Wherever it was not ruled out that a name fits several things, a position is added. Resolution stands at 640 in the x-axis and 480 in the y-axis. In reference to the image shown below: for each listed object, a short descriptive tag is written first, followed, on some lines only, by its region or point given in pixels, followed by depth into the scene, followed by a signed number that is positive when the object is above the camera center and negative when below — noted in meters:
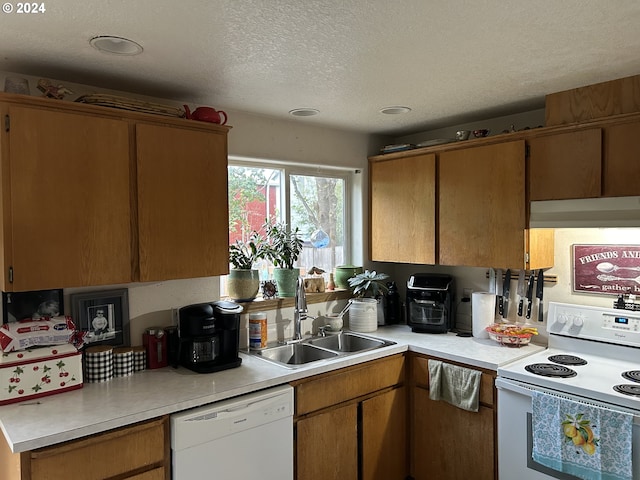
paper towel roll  2.88 -0.51
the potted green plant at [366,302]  3.13 -0.49
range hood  2.15 +0.08
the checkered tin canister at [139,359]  2.26 -0.62
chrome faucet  2.84 -0.48
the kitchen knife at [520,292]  2.87 -0.39
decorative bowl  2.68 -0.62
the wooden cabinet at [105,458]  1.56 -0.81
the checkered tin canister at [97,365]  2.10 -0.60
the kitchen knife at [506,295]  2.93 -0.42
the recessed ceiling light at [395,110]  2.73 +0.72
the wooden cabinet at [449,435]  2.43 -1.15
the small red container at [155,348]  2.29 -0.57
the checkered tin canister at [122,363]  2.17 -0.61
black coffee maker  2.24 -0.52
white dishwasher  1.85 -0.88
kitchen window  2.92 +0.18
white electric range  2.03 -0.70
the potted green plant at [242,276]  2.73 -0.26
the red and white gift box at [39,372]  1.83 -0.57
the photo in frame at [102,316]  2.19 -0.40
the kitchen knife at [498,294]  2.95 -0.41
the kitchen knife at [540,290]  2.79 -0.37
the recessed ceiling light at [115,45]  1.68 +0.71
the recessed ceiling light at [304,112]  2.72 +0.72
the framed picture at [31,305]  2.04 -0.32
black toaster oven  3.05 -0.48
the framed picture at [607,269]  2.45 -0.22
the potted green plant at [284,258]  2.93 -0.17
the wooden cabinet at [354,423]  2.33 -1.05
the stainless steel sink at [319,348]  2.73 -0.72
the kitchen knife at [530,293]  2.83 -0.39
